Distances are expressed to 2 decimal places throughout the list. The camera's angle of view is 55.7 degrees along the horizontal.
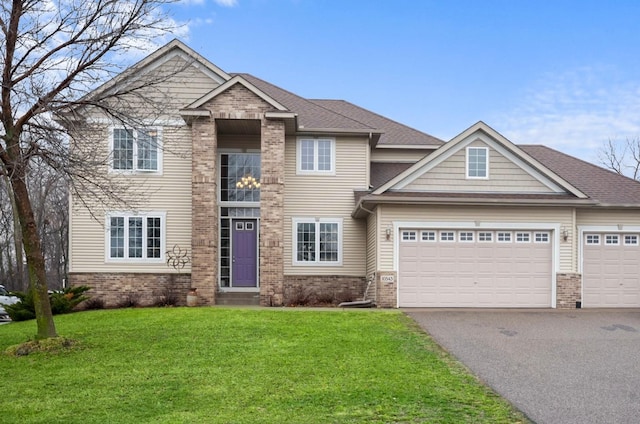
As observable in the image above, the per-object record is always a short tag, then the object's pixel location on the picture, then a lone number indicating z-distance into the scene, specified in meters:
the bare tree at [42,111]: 10.31
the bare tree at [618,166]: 41.78
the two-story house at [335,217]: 17.09
